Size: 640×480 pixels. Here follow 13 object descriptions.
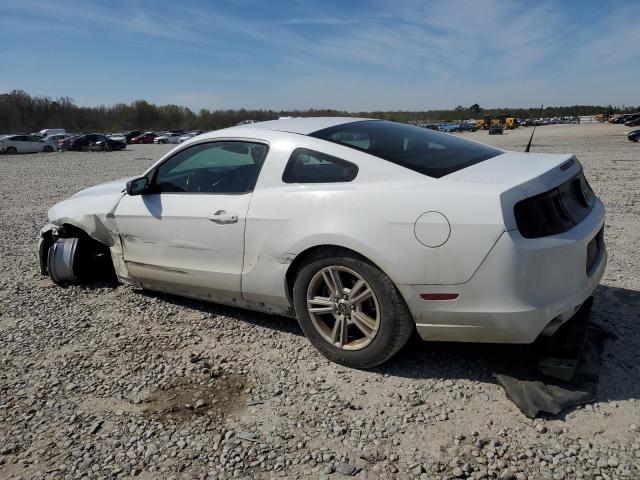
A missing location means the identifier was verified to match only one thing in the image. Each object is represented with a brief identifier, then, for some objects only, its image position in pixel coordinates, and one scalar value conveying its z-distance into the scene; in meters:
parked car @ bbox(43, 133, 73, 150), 40.03
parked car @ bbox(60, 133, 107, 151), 40.16
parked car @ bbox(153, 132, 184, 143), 53.91
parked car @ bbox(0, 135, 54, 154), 36.09
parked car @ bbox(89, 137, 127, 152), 40.16
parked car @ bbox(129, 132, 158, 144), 57.56
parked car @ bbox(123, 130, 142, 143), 58.88
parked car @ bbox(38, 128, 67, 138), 53.81
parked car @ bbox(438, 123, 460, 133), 77.19
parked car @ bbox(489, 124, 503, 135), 60.12
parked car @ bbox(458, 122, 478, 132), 80.84
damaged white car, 2.62
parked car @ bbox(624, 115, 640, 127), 55.32
